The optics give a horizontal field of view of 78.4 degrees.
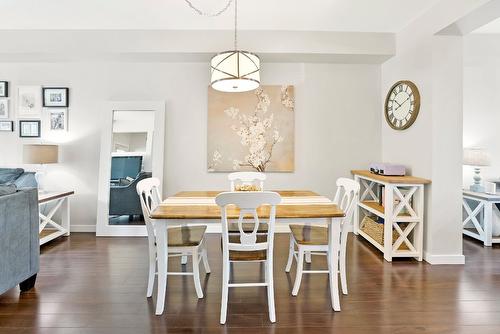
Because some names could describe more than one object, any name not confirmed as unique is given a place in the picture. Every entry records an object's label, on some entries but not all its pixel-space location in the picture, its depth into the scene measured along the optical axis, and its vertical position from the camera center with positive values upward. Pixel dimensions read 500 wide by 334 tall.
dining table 2.04 -0.35
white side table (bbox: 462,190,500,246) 3.63 -0.60
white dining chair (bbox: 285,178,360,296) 2.28 -0.57
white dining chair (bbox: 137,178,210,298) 2.24 -0.58
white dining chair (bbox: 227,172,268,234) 3.17 -0.12
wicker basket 3.23 -0.73
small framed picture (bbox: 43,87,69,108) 4.11 +0.90
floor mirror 4.02 +0.06
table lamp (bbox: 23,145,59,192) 3.65 +0.11
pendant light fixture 2.25 +0.72
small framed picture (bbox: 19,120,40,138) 4.14 +0.47
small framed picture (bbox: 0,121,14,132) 4.14 +0.50
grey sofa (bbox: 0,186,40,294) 2.12 -0.56
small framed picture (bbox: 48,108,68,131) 4.14 +0.60
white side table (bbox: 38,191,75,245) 3.61 -0.66
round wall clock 3.36 +0.73
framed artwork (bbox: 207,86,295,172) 4.12 +0.53
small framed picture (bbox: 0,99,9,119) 4.13 +0.76
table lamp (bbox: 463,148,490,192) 3.80 +0.08
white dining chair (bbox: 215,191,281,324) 1.90 -0.49
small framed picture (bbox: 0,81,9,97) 4.11 +1.00
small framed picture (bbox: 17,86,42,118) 4.12 +0.85
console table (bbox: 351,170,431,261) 3.11 -0.50
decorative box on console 3.42 -0.04
